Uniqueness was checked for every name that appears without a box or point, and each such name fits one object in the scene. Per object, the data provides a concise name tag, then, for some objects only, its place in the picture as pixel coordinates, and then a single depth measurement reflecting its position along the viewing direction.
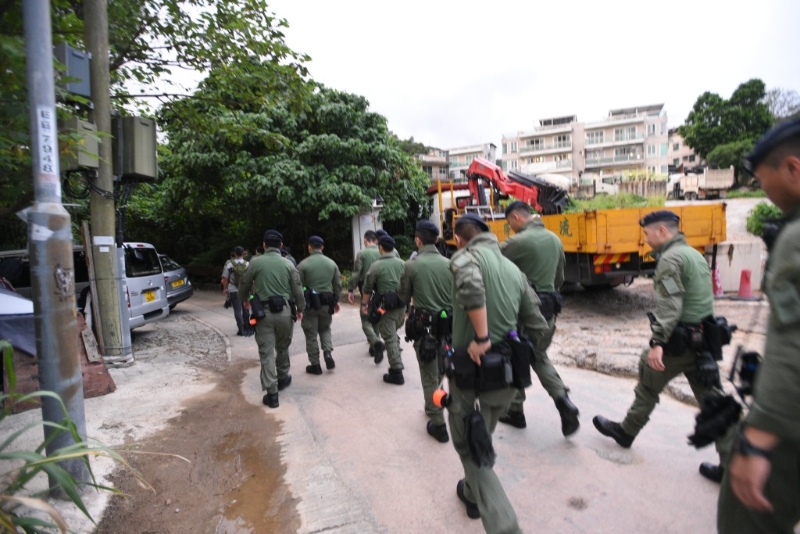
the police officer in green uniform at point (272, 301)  4.71
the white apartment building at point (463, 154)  63.12
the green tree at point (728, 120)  33.12
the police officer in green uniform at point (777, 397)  1.31
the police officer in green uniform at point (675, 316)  2.89
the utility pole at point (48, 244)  2.49
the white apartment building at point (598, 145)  52.50
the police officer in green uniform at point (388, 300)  5.18
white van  7.21
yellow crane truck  6.91
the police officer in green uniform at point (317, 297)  5.63
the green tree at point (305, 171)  11.52
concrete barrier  8.48
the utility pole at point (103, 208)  5.43
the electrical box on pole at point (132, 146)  5.81
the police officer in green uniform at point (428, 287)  3.96
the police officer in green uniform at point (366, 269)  6.10
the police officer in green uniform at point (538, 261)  3.83
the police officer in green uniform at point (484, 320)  2.32
